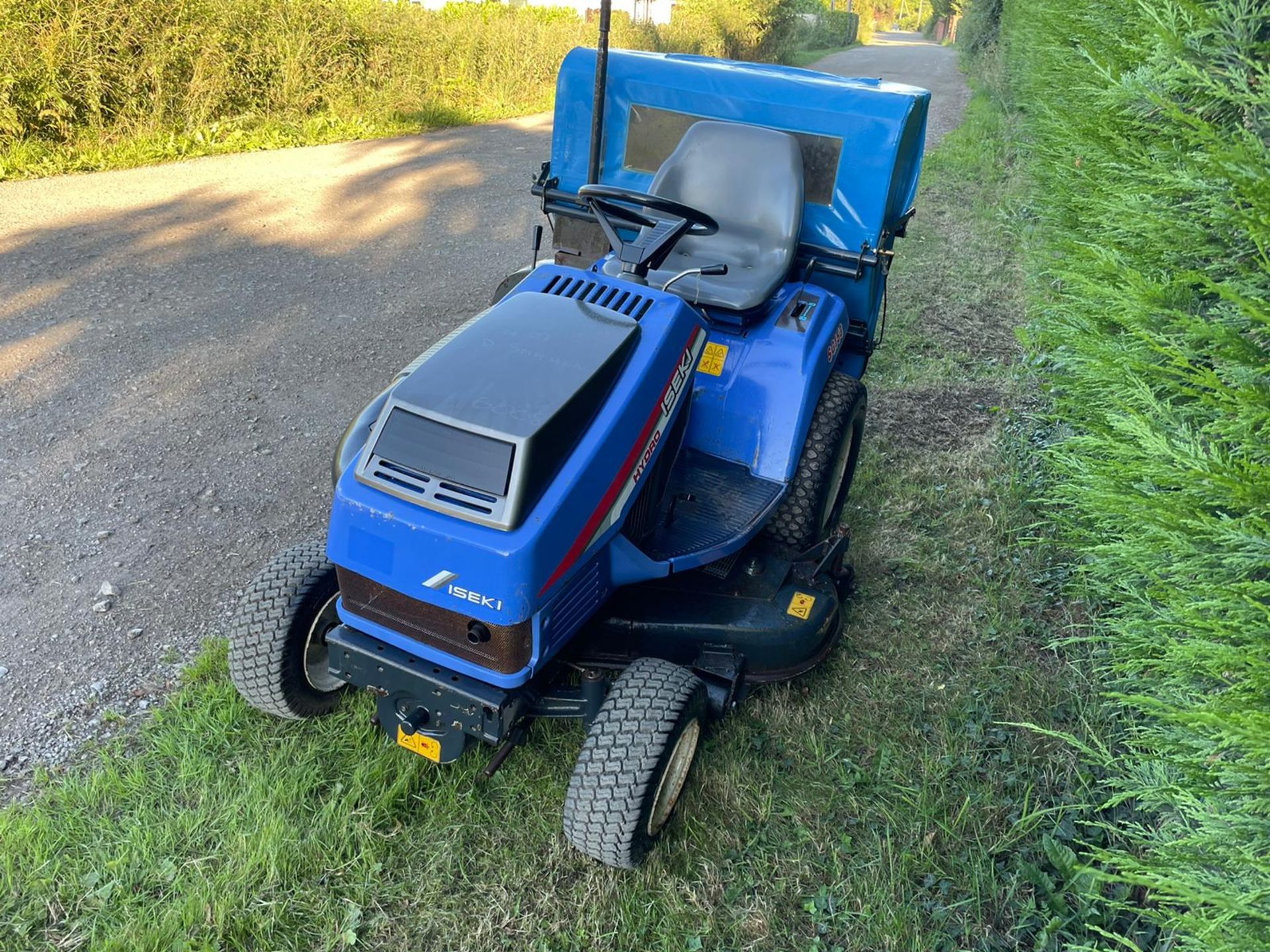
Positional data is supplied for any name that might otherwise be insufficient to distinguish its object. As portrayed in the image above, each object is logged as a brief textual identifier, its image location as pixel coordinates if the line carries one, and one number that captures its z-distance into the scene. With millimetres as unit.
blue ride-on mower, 2230
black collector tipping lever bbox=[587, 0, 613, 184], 3574
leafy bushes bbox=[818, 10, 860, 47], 38156
